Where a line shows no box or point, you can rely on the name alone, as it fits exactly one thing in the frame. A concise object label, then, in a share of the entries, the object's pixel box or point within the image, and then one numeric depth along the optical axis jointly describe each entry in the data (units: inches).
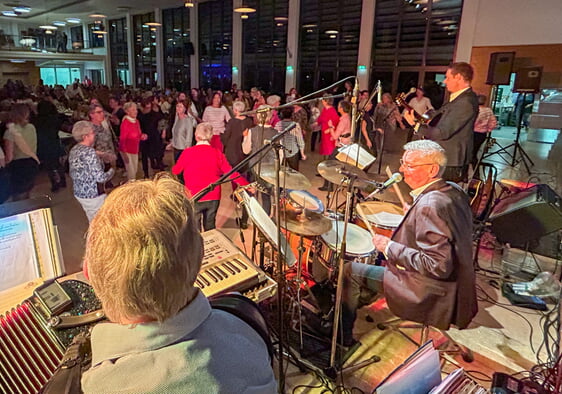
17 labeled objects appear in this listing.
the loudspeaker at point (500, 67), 319.6
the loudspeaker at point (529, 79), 307.3
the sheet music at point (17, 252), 61.4
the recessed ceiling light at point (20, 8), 605.6
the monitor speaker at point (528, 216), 130.1
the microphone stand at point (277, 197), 62.5
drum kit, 102.8
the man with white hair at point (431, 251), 84.4
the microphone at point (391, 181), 75.0
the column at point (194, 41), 659.4
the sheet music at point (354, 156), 135.3
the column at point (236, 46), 594.2
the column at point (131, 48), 793.6
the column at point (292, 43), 518.0
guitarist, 146.4
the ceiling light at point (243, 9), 408.8
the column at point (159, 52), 731.1
